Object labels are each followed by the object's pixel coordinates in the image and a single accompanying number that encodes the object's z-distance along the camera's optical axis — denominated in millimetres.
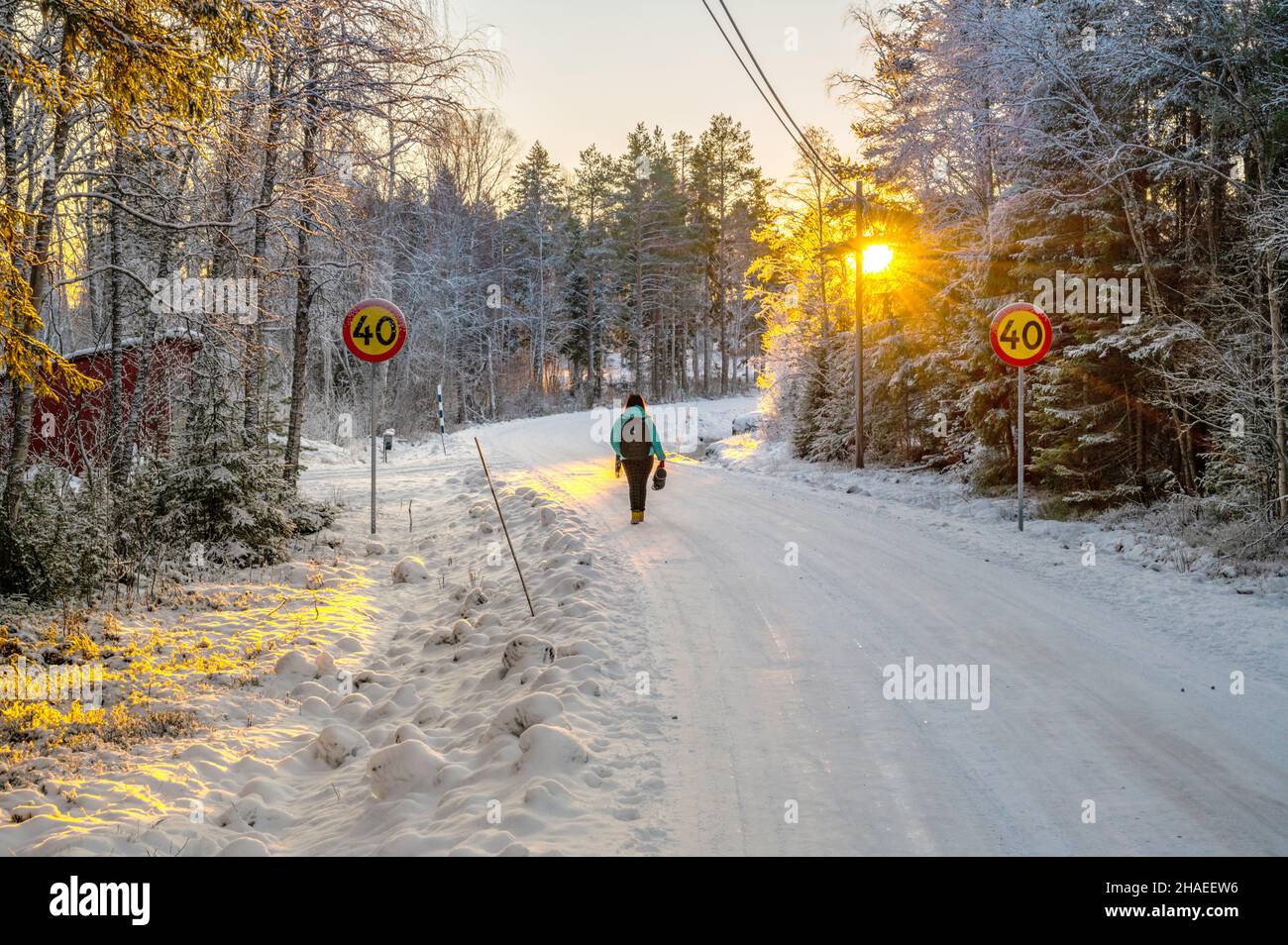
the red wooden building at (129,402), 11602
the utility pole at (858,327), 20078
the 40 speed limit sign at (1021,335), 12008
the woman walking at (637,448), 12266
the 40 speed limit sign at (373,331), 11625
